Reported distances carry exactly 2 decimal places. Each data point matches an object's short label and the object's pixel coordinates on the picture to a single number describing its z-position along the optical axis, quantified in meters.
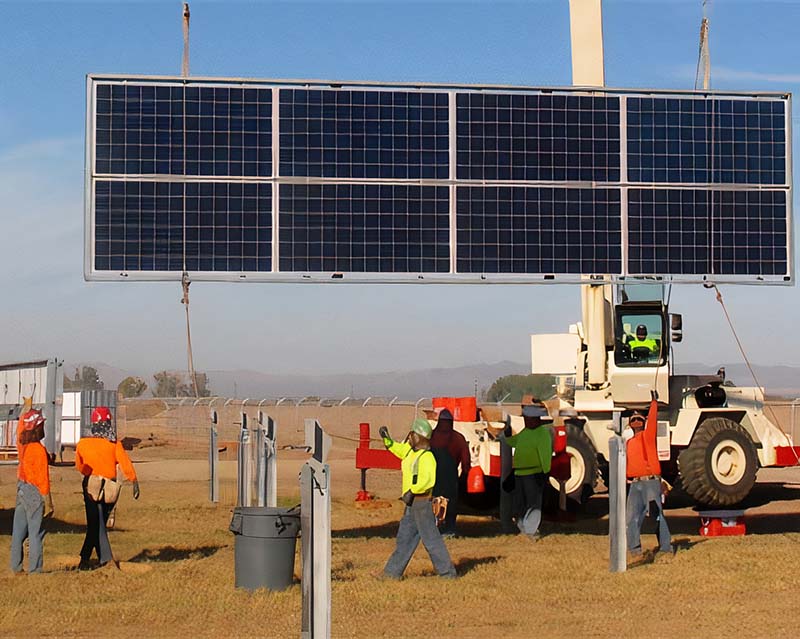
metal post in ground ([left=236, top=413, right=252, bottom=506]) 18.88
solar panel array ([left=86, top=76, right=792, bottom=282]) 17.64
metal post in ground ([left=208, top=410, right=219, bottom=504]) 22.86
